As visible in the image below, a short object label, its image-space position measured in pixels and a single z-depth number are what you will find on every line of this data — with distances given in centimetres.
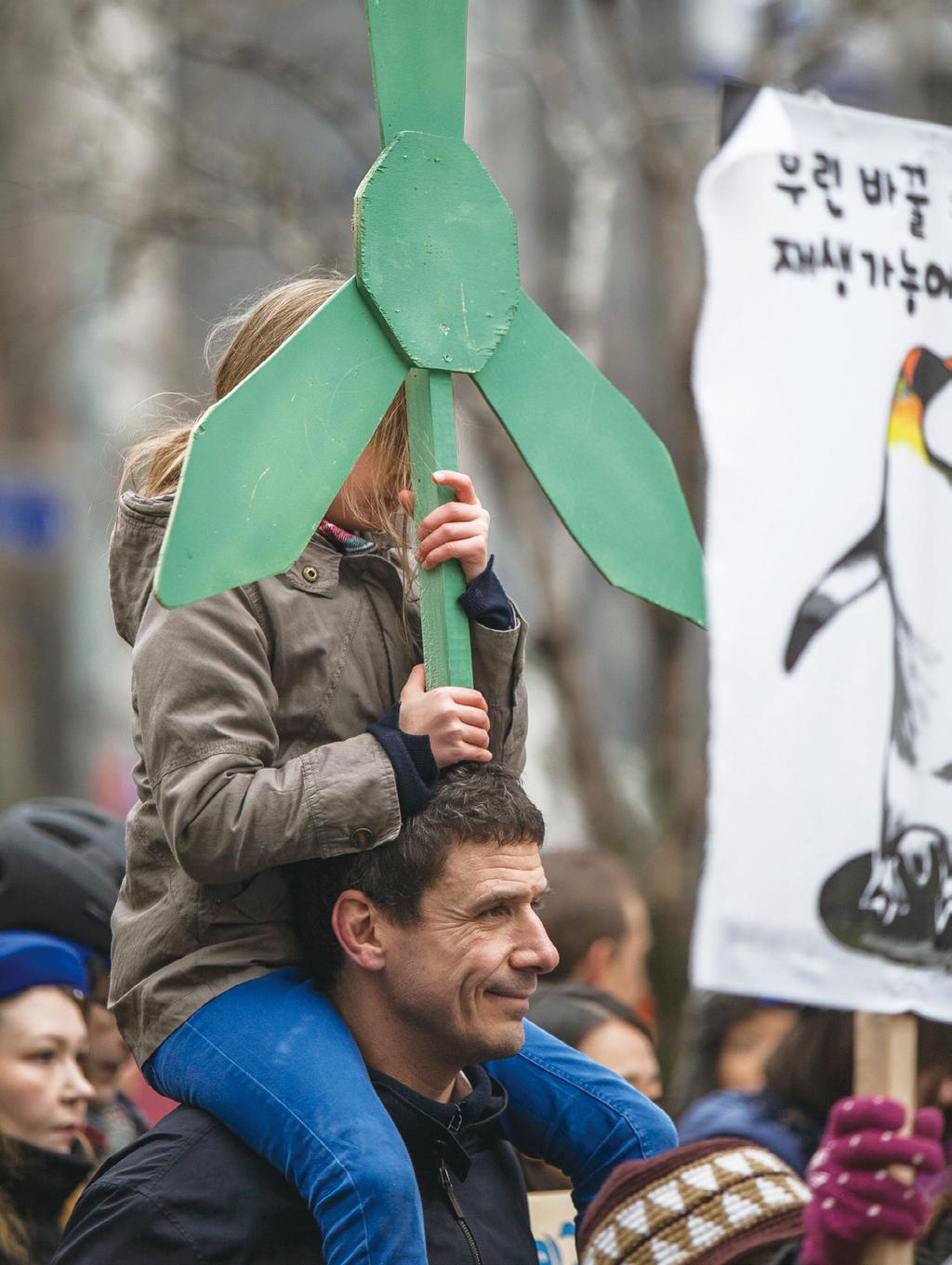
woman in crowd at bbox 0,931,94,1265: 690
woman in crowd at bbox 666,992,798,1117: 1041
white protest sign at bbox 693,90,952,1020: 692
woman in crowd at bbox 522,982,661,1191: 788
